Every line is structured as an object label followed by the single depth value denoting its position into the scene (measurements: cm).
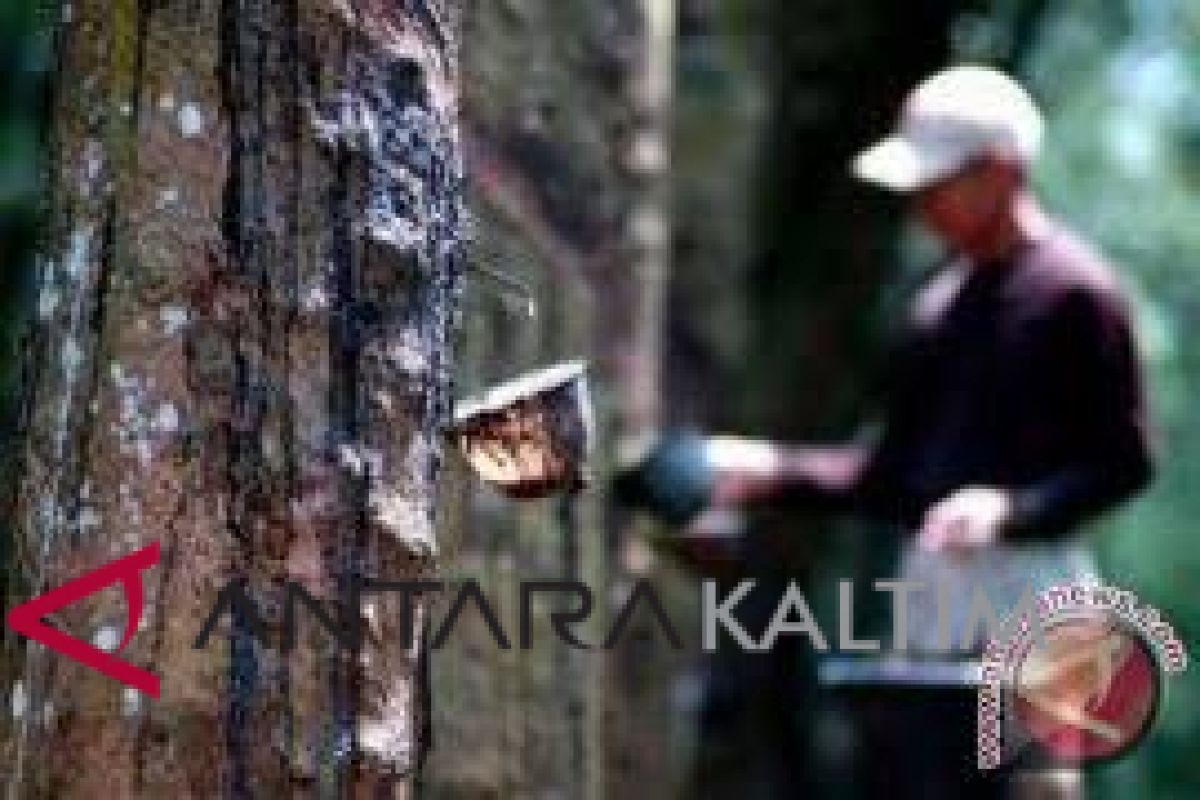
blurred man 803
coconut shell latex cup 518
